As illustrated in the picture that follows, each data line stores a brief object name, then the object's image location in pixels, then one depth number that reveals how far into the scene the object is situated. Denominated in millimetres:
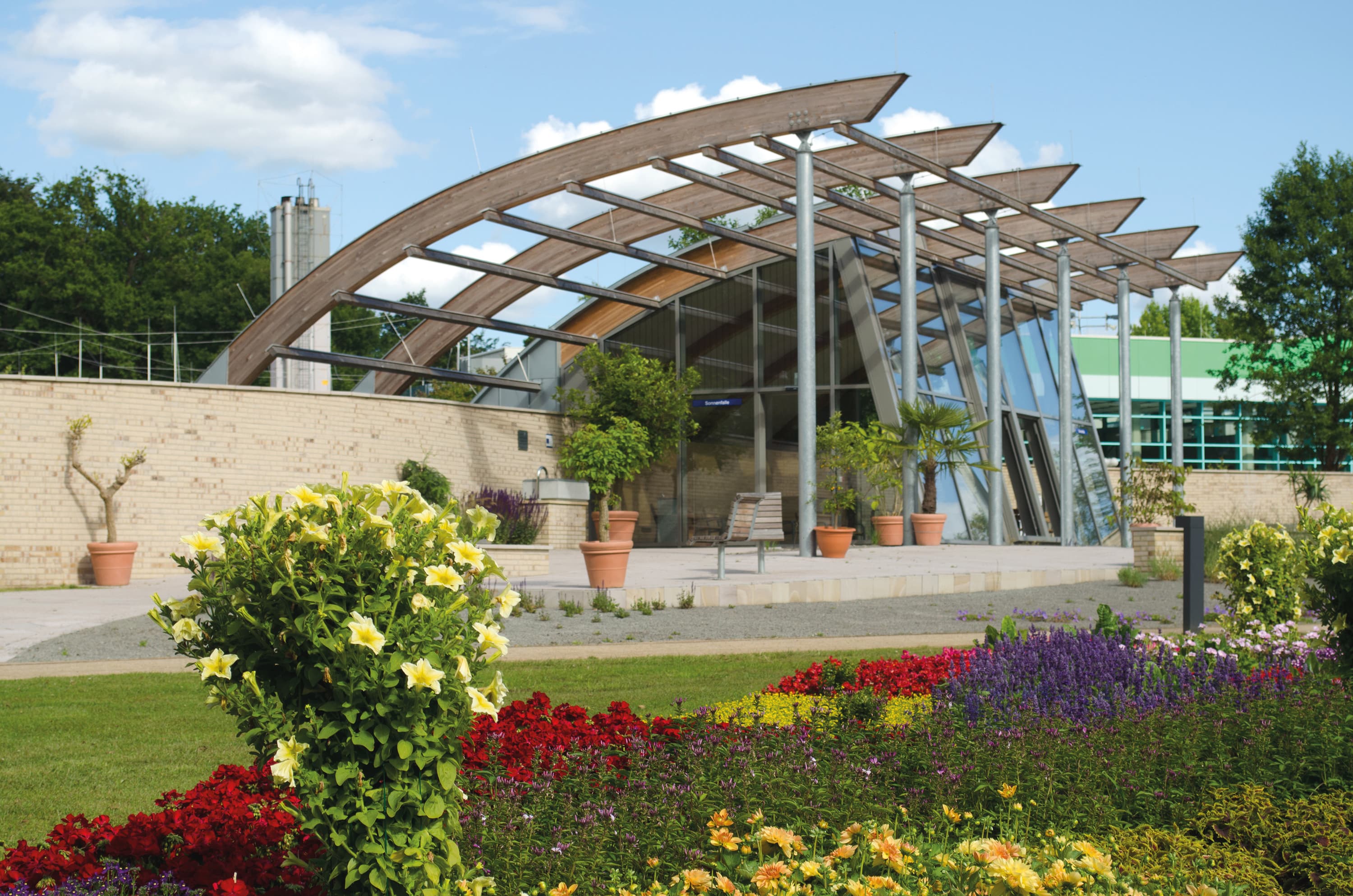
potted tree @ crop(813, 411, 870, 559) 16016
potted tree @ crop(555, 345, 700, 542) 21344
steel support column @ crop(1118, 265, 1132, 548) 24719
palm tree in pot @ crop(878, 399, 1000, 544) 18625
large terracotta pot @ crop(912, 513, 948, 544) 18547
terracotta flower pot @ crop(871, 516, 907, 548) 18875
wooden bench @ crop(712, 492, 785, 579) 13148
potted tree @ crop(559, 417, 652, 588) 20703
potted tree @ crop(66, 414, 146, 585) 15305
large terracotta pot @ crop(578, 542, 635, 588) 11844
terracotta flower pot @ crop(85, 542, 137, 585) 15273
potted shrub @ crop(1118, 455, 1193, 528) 18797
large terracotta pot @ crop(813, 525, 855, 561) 15922
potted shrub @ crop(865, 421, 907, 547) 18875
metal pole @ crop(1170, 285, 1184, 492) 27281
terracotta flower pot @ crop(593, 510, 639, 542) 21594
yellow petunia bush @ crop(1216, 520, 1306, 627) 8094
